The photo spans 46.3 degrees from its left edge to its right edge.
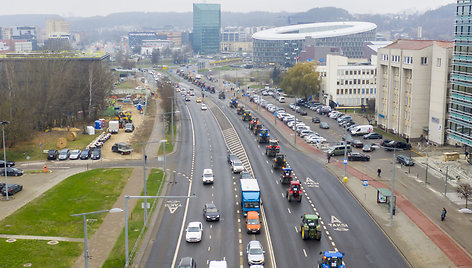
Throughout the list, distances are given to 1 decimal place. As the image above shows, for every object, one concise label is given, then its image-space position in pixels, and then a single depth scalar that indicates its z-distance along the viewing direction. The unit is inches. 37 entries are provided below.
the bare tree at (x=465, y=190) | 2404.0
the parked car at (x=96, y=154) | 3464.6
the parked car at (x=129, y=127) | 4392.2
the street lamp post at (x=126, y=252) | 1752.0
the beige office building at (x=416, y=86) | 3634.4
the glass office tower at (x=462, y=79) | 2999.5
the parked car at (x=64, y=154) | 3484.7
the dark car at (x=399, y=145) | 3622.0
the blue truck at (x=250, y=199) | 2240.4
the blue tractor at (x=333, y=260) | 1659.7
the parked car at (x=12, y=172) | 3073.3
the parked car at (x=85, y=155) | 3474.4
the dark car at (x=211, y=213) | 2207.2
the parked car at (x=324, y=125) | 4451.3
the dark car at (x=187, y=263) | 1654.8
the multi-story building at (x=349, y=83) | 5570.9
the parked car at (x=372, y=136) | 4020.7
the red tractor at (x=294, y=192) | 2480.3
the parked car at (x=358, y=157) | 3337.4
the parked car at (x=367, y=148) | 3565.5
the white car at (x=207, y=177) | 2805.1
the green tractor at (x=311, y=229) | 1987.0
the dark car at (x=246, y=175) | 2736.0
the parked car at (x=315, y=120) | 4742.6
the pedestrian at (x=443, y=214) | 2252.7
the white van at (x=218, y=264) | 1626.5
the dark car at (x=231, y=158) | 3206.0
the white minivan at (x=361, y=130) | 4141.2
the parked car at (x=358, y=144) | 3665.1
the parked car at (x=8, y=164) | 3309.5
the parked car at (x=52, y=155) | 3491.6
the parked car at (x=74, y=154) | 3491.6
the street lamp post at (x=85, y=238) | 1511.4
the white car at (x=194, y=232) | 1971.0
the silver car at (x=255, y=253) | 1756.9
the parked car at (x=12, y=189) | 2641.7
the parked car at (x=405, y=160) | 3174.2
